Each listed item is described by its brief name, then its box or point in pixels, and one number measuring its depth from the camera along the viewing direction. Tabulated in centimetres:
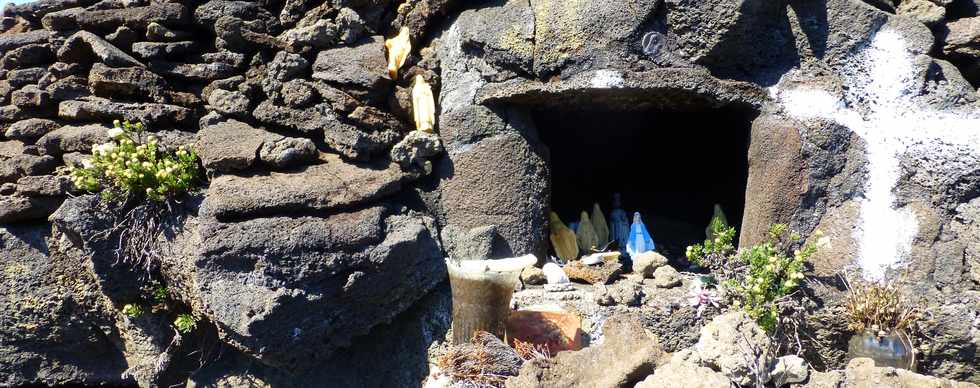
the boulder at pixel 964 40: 363
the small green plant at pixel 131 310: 359
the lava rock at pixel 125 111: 378
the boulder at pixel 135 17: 399
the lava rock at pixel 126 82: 382
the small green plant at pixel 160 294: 362
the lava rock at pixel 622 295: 362
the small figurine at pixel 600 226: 462
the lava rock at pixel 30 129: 390
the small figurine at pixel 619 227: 473
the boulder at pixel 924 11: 362
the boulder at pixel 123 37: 397
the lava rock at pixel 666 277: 376
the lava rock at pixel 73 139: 373
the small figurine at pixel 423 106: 394
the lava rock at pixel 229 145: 349
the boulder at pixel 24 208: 372
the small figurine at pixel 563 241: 432
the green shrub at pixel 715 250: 355
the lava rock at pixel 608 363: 288
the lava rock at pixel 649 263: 397
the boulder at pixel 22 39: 416
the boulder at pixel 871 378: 270
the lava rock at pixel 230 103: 384
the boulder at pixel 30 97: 395
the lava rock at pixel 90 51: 384
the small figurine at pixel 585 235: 449
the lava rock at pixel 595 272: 394
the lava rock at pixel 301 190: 328
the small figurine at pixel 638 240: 434
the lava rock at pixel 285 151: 354
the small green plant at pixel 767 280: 329
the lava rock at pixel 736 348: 271
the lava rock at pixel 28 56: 414
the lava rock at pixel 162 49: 392
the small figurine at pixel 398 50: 399
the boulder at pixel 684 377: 262
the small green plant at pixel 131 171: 341
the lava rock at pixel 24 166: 375
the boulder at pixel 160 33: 396
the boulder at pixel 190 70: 397
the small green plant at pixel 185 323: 358
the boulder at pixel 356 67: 387
